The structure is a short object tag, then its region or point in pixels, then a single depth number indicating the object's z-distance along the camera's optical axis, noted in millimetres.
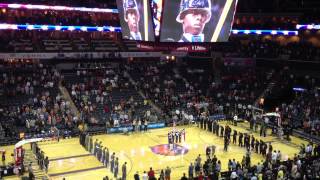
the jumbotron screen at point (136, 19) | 25959
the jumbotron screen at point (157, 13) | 24689
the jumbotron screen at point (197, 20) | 25141
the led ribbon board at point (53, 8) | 41206
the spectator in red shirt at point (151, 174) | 21672
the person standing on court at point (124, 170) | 22281
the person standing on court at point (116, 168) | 23236
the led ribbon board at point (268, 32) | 46156
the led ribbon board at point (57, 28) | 41500
